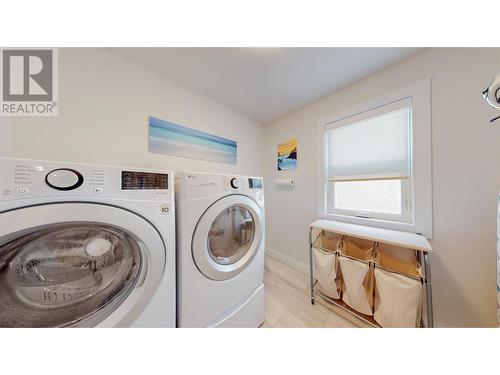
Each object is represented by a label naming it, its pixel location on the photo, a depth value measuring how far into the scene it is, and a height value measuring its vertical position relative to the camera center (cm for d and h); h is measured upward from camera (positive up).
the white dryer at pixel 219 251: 63 -33
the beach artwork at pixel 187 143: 107 +38
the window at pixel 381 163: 90 +17
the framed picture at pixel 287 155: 157 +36
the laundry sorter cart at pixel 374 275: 77 -52
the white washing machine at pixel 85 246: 37 -19
